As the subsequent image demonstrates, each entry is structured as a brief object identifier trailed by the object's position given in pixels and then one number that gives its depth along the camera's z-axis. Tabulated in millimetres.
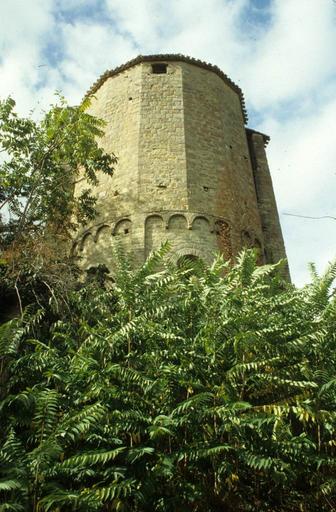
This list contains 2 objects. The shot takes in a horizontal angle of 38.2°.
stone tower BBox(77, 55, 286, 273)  13219
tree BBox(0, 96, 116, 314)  11273
